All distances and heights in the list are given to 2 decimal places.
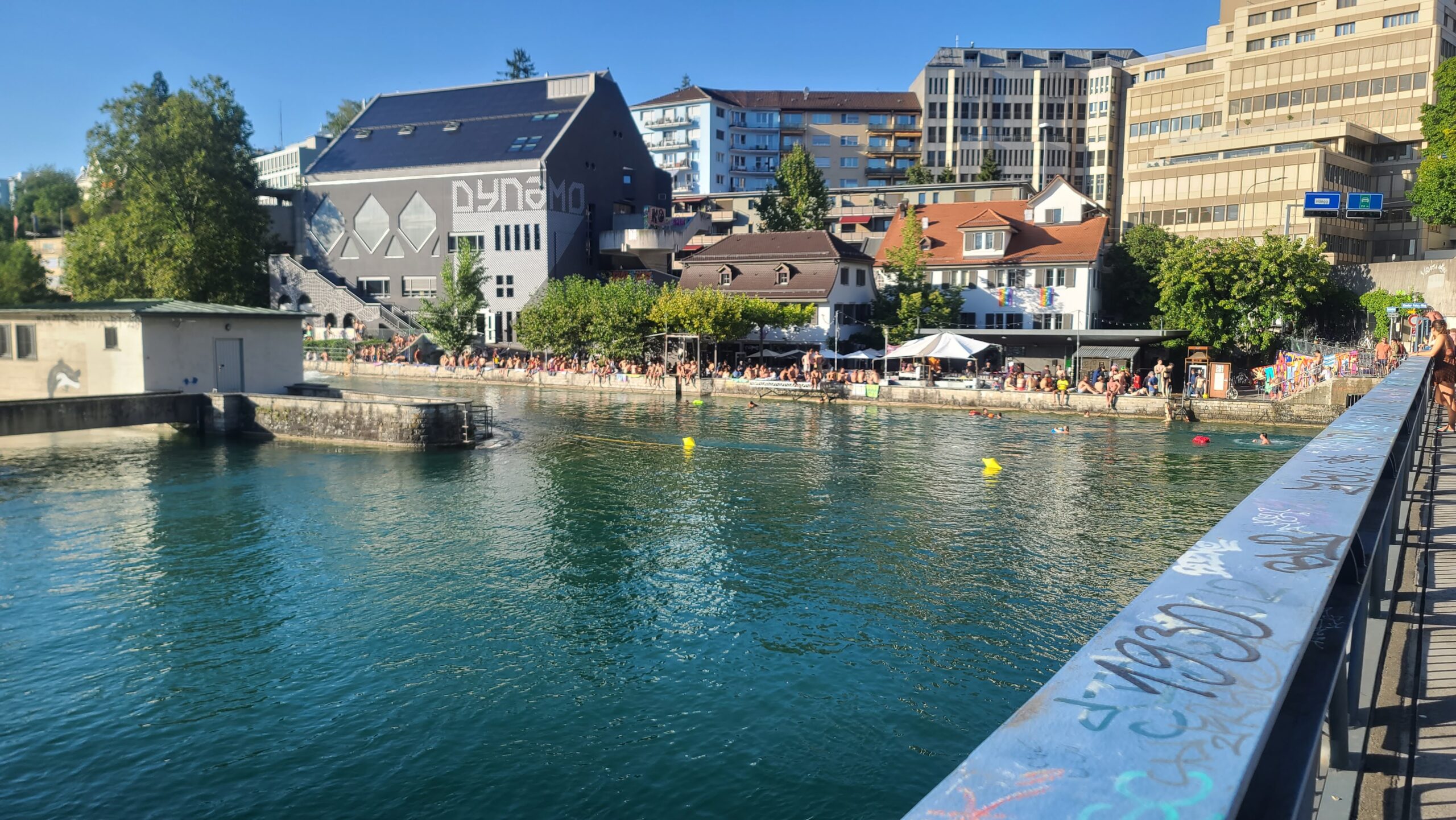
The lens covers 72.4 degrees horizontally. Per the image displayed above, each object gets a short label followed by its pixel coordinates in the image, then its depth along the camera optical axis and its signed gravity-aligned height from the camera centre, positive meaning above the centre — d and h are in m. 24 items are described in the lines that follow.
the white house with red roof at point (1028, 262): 57.47 +5.16
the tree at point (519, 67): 107.31 +30.57
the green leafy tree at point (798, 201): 74.12 +11.14
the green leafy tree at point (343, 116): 107.75 +25.56
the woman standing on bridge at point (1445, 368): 15.45 -0.26
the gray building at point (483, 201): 71.88 +11.08
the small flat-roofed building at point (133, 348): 35.59 -0.03
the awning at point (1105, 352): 48.97 -0.10
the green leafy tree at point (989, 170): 90.12 +16.45
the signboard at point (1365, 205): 61.53 +9.09
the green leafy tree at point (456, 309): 65.06 +2.56
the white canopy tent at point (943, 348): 48.91 +0.09
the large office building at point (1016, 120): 112.12 +26.15
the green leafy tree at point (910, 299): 56.38 +2.95
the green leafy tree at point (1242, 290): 48.22 +2.94
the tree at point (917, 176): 94.62 +16.60
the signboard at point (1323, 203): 62.25 +9.29
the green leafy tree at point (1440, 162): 56.97 +11.08
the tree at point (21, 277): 67.06 +4.97
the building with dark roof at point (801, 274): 57.50 +4.56
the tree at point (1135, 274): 61.28 +4.80
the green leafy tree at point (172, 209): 66.94 +10.15
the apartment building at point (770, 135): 117.38 +25.72
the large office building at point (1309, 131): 67.38 +15.82
